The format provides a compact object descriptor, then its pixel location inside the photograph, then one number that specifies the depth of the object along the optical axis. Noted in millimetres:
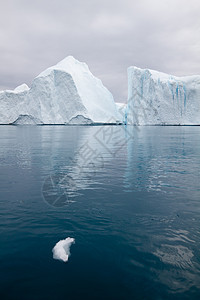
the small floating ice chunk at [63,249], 5027
